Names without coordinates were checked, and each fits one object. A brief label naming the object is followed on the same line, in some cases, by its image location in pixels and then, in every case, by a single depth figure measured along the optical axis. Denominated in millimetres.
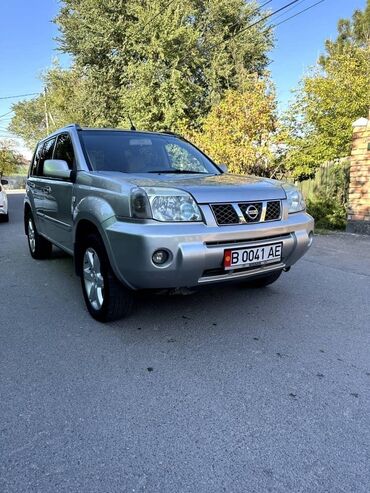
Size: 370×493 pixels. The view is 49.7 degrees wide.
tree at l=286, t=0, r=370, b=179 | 12664
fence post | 8336
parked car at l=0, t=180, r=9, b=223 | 11070
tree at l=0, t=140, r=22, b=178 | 46109
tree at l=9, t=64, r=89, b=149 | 22542
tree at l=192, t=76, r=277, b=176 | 12562
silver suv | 2893
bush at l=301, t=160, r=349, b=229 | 10248
